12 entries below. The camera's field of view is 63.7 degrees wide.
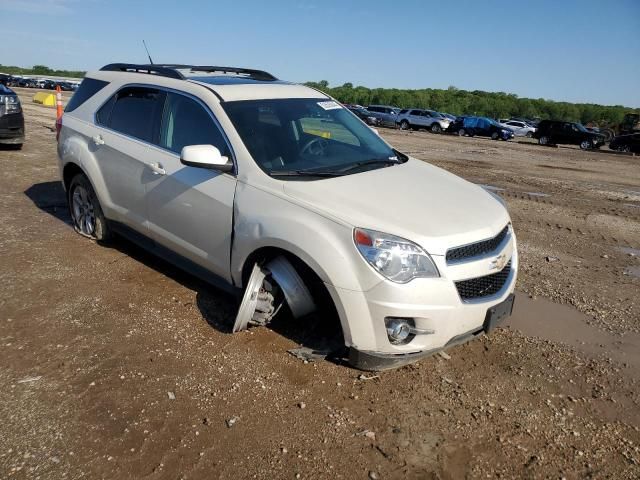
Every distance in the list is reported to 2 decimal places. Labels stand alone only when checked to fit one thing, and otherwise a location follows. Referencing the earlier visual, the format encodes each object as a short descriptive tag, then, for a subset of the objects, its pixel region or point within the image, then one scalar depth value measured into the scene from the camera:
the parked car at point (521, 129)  38.94
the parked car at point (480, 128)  32.41
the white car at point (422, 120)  35.75
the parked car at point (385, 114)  37.69
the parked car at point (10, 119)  10.27
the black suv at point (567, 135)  28.67
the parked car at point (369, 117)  37.31
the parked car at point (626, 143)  26.59
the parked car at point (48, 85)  59.75
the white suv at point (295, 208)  2.99
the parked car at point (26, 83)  60.94
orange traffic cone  11.62
